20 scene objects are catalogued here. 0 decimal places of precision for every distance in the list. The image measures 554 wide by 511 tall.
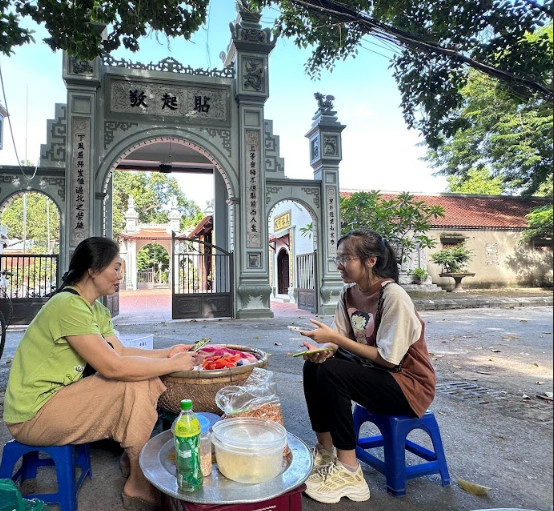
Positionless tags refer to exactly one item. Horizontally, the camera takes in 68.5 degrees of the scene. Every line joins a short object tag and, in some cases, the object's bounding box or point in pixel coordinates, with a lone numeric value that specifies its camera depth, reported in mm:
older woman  1615
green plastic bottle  1335
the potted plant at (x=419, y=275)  13391
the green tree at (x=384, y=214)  10430
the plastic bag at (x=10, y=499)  1358
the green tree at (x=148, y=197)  26391
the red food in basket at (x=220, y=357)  2039
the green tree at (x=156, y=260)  24609
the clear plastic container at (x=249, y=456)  1390
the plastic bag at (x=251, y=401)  1676
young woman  1769
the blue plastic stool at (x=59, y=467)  1635
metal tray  1307
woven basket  1884
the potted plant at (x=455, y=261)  13586
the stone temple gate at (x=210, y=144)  7793
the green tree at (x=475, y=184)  19622
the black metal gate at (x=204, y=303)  8445
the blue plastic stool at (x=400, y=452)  1794
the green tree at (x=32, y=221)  23641
